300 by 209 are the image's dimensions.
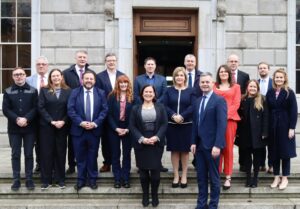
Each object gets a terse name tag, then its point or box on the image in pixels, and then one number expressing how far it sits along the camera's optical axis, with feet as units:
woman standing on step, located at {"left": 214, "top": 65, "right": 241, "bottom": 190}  22.99
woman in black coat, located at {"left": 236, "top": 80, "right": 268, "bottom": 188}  23.40
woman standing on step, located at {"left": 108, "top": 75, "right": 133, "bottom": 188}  23.54
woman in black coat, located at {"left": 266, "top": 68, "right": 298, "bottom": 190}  23.21
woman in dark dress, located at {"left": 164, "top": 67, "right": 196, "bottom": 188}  23.38
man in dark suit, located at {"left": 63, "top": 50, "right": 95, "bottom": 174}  25.18
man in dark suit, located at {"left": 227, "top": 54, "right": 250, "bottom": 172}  24.92
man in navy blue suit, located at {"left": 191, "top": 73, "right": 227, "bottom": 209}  20.93
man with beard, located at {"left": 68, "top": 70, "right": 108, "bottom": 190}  23.12
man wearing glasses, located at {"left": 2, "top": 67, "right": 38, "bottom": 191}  23.13
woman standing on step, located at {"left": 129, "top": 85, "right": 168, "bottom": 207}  21.80
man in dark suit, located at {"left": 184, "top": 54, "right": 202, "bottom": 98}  24.48
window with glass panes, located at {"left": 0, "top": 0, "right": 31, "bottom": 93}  37.37
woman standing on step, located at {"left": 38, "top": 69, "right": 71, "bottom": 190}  23.27
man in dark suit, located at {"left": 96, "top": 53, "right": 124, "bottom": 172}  24.67
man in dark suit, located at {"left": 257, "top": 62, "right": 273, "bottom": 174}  24.89
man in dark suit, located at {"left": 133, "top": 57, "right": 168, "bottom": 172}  24.26
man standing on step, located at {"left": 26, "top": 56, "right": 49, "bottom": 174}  24.77
